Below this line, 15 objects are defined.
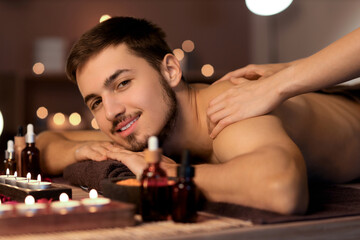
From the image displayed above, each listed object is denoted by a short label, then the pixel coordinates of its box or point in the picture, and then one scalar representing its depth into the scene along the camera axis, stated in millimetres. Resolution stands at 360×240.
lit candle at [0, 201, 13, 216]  780
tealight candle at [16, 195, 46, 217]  771
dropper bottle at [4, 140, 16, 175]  1549
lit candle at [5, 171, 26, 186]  1193
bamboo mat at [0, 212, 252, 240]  726
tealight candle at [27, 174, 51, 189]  1073
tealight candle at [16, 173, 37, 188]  1114
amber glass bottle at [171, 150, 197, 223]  815
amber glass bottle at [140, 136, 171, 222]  842
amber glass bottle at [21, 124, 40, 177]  1445
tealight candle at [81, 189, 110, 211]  803
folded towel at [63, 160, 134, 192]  1228
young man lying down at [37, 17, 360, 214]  1207
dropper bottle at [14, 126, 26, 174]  1558
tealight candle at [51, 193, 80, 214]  781
